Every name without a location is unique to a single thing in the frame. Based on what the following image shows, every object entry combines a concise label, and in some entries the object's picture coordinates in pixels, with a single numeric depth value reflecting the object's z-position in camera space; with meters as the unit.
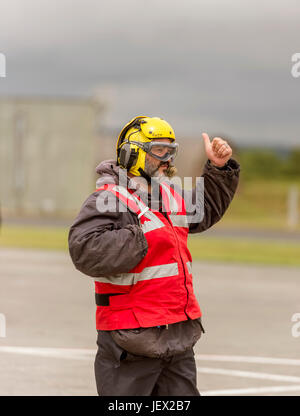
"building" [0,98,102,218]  79.19
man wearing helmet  7.84
